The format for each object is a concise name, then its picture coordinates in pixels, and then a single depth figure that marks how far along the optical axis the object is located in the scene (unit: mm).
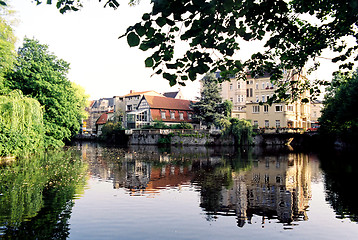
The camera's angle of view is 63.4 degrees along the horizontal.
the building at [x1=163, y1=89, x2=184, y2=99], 83575
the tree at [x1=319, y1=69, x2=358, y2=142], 33216
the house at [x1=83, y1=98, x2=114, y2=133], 107238
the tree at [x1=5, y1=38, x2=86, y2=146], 29003
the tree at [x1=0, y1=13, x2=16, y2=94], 21812
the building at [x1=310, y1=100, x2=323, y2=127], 107850
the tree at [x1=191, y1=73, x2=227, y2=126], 56062
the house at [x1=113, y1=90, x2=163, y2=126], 68688
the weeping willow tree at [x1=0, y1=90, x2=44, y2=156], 20688
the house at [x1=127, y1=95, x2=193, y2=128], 60847
